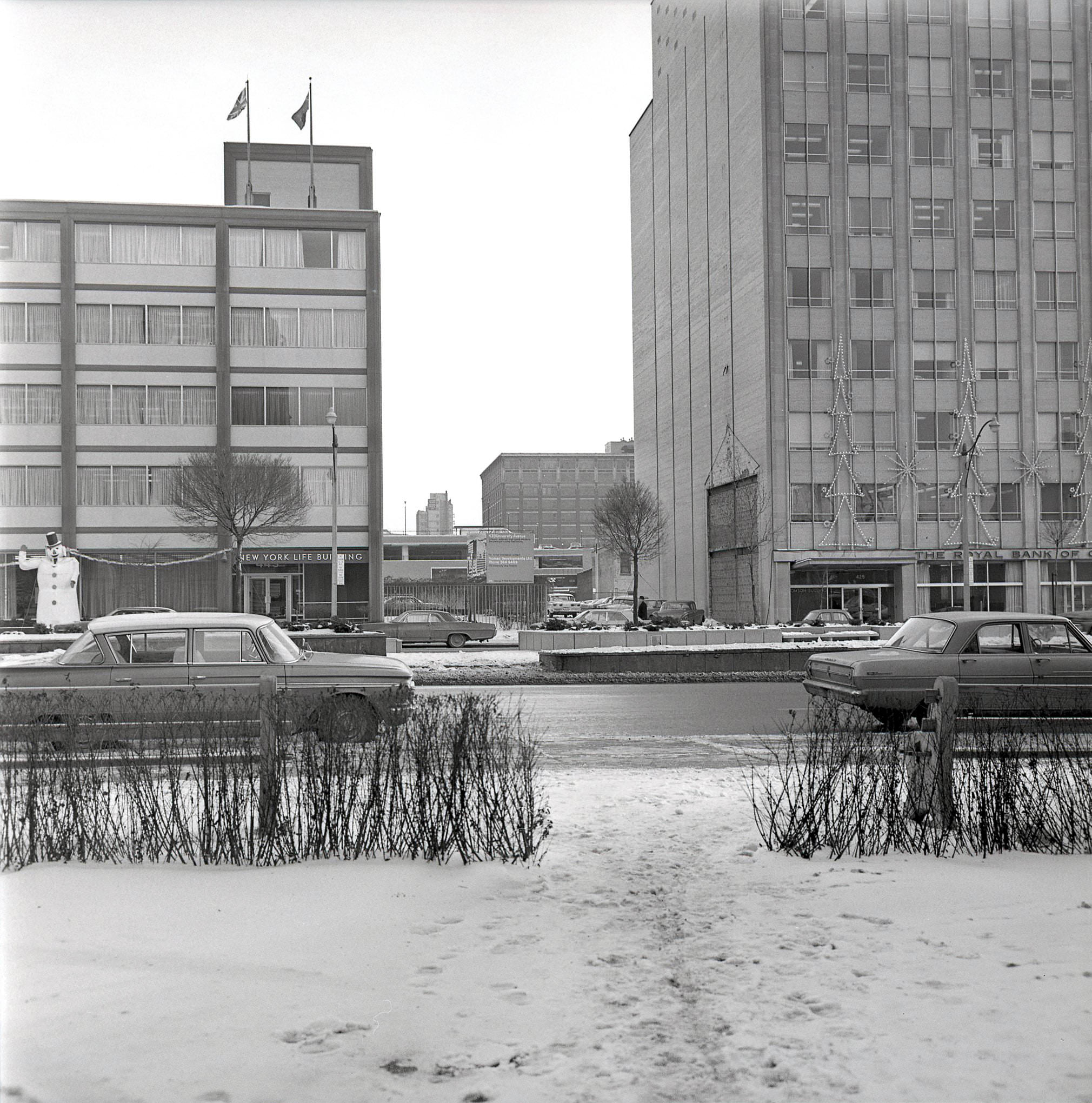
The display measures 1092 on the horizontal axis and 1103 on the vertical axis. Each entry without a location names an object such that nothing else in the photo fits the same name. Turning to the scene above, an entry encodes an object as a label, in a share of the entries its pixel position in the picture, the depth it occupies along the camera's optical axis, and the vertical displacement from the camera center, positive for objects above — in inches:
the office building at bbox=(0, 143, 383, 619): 1894.7 +353.2
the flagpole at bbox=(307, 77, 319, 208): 1957.4 +749.4
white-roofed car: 430.3 -39.1
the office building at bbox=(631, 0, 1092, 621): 2012.8 +509.1
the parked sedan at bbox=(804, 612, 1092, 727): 492.1 -47.2
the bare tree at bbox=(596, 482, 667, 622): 2137.1 +99.3
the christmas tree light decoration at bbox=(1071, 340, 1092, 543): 2055.9 +234.3
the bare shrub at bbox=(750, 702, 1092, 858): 264.4 -59.8
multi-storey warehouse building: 6122.1 +457.0
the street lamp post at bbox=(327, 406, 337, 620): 1370.6 +73.9
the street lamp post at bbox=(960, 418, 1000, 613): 1376.7 +41.9
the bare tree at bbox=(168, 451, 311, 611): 1583.4 +121.2
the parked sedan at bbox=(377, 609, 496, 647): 1487.5 -86.4
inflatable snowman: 1175.6 -15.5
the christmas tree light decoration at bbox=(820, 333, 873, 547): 1998.0 +177.9
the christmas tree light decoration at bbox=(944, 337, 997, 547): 2017.7 +176.1
